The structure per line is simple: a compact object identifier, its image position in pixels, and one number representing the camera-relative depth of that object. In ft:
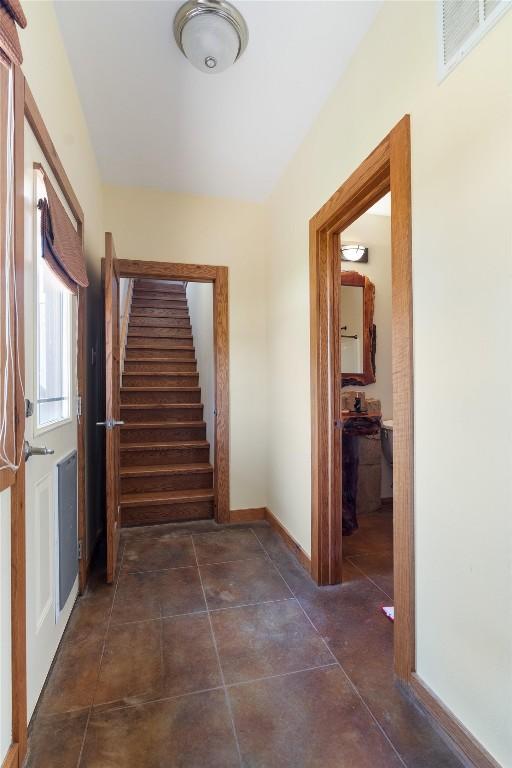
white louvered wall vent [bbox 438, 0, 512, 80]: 3.47
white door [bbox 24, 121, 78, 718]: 4.42
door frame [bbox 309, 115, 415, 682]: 4.65
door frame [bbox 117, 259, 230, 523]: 10.35
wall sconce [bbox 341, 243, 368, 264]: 11.14
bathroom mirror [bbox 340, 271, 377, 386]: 11.37
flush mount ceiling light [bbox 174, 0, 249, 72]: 5.10
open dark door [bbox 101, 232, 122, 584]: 7.32
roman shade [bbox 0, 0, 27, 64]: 2.98
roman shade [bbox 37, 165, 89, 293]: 4.79
